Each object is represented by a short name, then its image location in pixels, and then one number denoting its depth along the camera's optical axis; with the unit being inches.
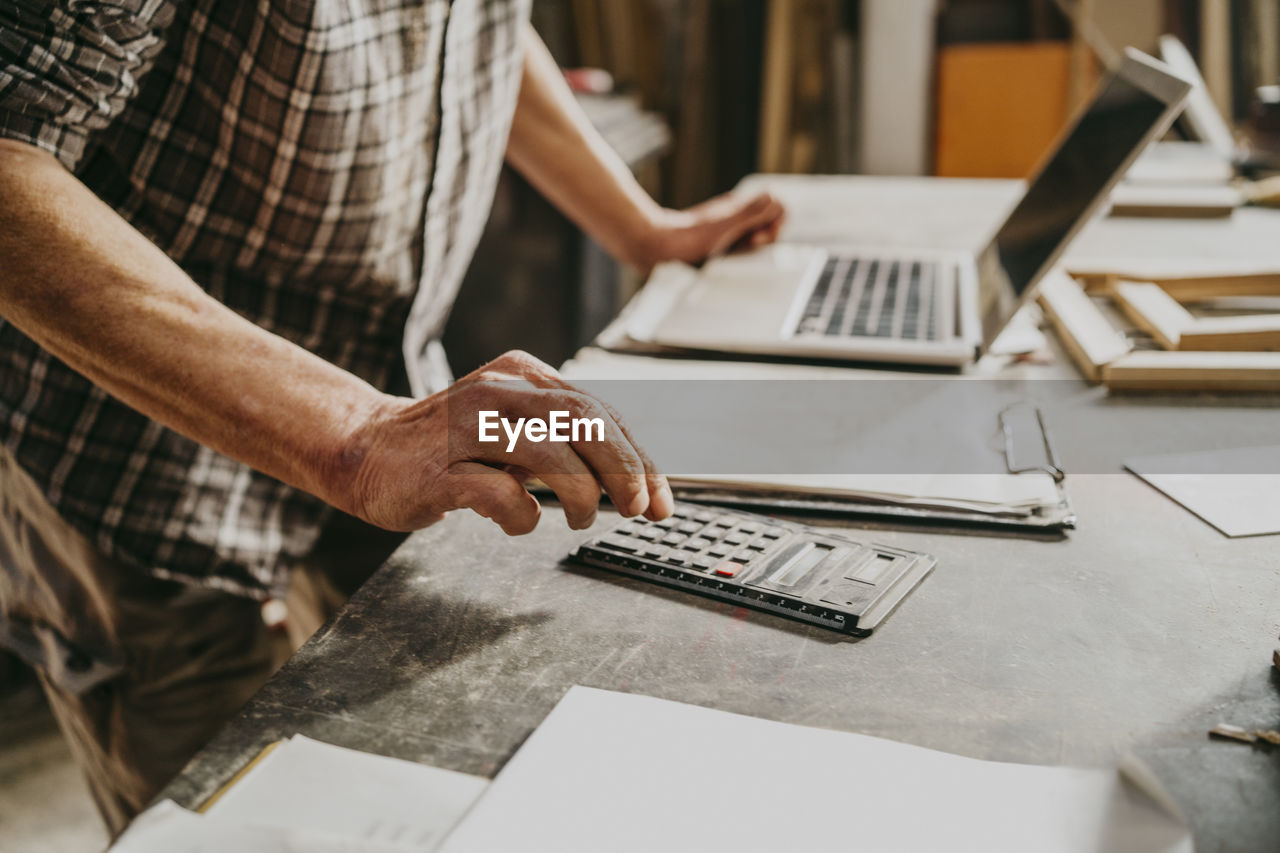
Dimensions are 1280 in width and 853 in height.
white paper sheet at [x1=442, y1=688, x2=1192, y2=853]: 18.2
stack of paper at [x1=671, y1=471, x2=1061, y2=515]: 29.5
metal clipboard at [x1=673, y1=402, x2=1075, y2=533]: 29.0
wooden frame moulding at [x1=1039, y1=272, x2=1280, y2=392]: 37.5
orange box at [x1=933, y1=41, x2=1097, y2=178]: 110.5
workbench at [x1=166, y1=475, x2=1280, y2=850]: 20.8
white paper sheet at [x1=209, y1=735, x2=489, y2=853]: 18.7
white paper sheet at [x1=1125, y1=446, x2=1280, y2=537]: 29.0
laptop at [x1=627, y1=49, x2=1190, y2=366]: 38.6
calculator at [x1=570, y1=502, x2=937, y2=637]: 25.0
